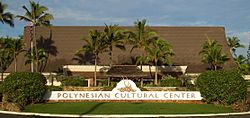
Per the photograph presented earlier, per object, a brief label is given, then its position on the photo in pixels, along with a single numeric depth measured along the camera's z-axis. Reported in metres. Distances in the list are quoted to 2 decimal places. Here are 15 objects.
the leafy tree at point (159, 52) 44.94
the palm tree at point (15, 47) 51.69
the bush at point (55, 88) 34.67
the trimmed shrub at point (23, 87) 28.45
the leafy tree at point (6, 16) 44.34
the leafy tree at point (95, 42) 45.00
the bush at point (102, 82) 46.00
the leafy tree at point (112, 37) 45.25
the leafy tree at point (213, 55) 46.50
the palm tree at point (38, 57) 46.85
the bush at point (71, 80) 43.19
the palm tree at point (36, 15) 44.91
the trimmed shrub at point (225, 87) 28.83
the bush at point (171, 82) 42.69
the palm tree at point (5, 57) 56.05
